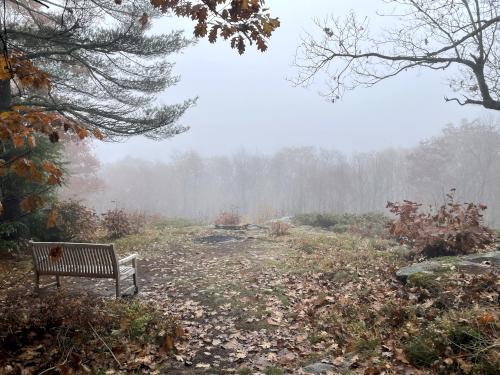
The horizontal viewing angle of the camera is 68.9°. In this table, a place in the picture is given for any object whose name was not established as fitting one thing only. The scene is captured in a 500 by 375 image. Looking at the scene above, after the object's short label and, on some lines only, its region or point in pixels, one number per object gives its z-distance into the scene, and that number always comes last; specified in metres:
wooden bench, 6.16
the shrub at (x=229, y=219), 18.47
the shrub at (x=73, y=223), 11.22
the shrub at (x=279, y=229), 14.94
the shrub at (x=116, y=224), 13.25
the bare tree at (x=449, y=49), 9.09
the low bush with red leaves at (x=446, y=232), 7.89
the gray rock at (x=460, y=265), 5.93
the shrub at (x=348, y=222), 15.52
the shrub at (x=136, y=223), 14.20
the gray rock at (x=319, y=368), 3.95
